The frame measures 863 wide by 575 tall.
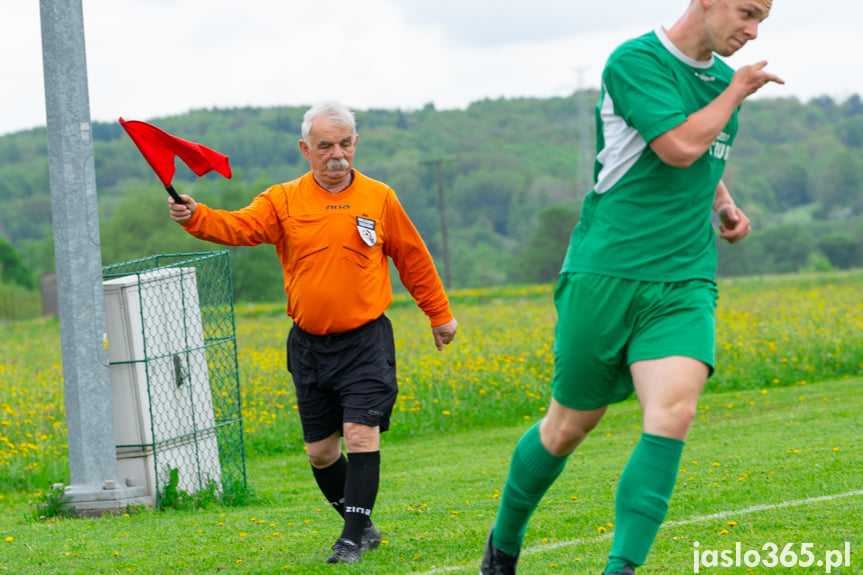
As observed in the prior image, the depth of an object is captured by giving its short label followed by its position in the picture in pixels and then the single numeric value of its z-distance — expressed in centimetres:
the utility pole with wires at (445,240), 10836
